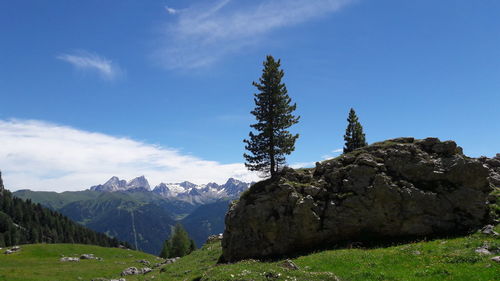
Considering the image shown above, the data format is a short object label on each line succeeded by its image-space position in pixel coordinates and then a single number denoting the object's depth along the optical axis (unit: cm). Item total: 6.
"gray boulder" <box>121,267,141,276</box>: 5134
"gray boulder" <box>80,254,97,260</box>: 7678
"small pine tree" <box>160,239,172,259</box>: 11571
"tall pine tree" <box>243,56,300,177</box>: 4825
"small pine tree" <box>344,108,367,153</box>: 8419
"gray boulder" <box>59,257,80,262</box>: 6976
